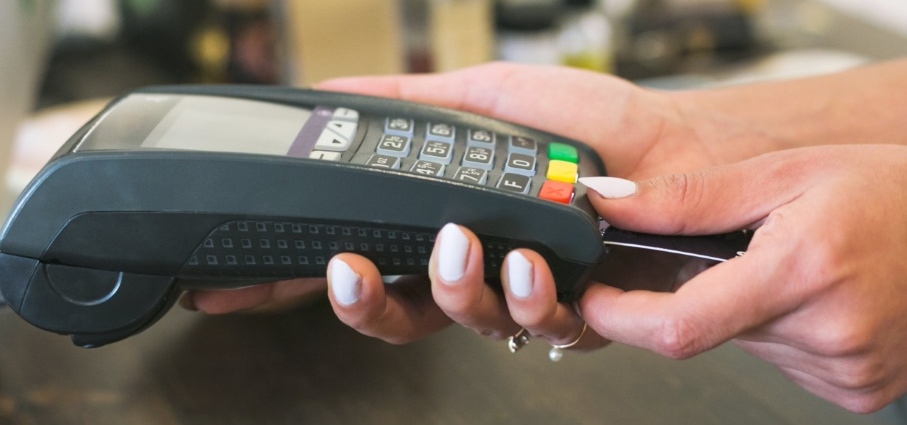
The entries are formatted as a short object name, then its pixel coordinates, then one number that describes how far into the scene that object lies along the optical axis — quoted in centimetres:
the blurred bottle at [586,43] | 109
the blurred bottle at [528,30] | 109
